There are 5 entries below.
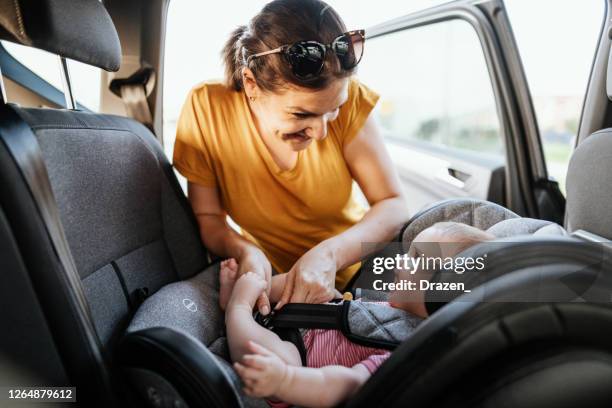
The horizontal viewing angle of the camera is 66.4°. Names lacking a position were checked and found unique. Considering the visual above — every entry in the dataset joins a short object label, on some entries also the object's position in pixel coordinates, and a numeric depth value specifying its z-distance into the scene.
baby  0.73
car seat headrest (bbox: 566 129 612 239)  0.97
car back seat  0.77
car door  1.62
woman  1.07
